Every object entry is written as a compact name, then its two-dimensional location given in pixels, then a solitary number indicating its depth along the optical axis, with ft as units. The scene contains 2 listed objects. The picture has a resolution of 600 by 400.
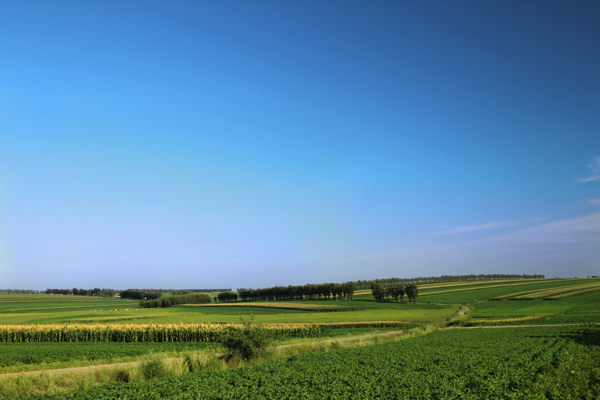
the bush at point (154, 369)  62.64
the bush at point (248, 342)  82.43
